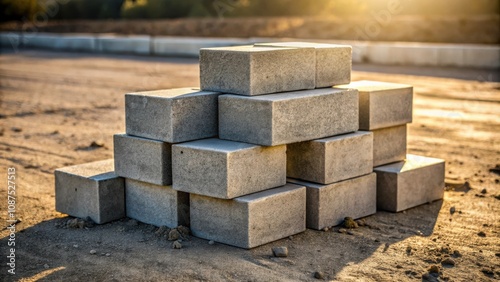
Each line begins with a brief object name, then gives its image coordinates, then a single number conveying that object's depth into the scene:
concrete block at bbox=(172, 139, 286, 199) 6.21
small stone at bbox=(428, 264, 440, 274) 5.82
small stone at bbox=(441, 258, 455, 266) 6.03
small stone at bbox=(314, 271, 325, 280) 5.69
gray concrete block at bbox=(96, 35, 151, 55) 25.80
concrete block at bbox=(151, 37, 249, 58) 23.86
